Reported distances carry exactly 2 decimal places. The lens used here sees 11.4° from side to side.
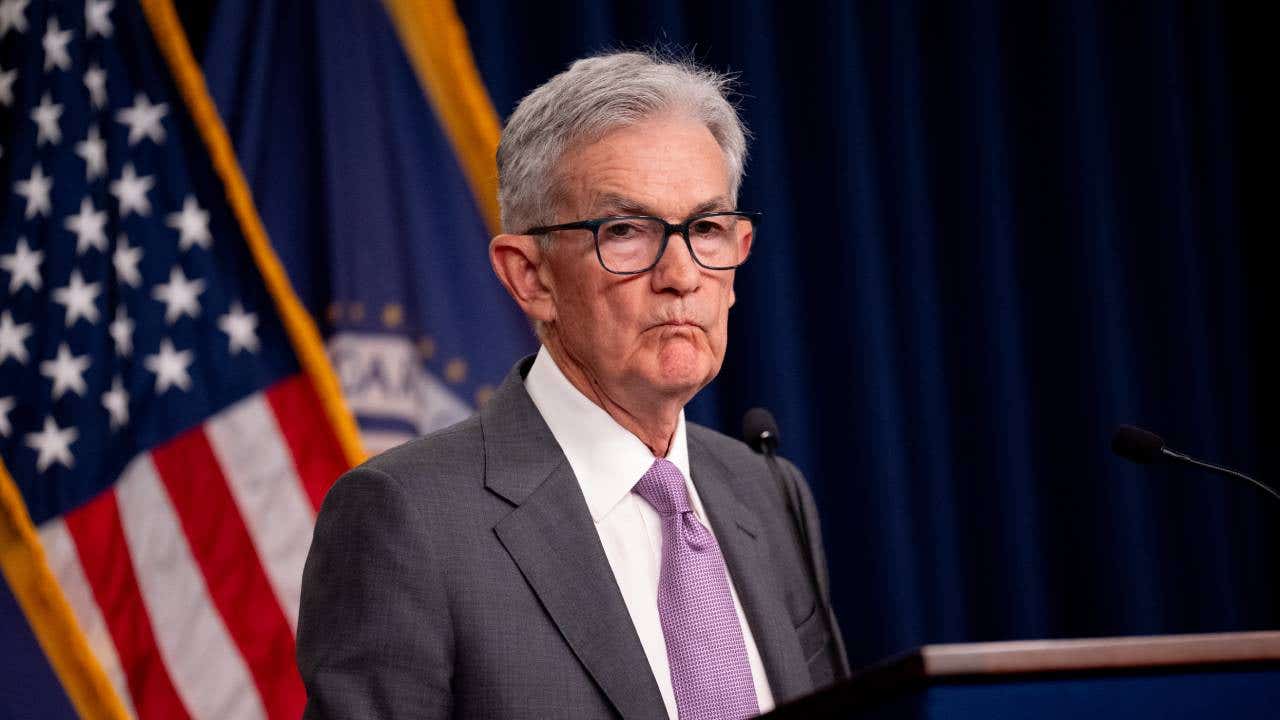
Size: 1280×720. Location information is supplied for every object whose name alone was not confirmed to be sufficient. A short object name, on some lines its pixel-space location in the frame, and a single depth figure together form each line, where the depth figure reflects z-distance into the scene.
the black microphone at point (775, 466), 4.43
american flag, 4.91
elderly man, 4.25
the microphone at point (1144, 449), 4.36
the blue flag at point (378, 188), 5.02
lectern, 3.99
